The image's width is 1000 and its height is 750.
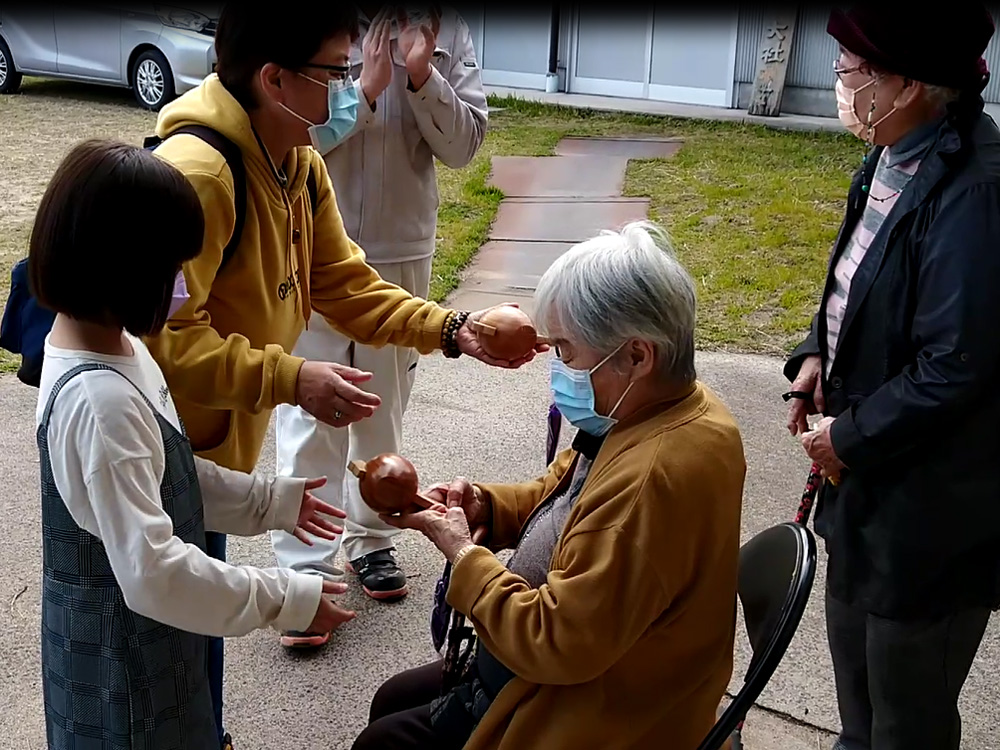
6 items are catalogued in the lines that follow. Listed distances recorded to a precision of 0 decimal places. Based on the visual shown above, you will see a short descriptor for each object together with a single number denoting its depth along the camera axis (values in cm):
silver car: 1114
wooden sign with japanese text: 1172
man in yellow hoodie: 214
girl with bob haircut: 167
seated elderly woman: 181
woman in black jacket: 214
